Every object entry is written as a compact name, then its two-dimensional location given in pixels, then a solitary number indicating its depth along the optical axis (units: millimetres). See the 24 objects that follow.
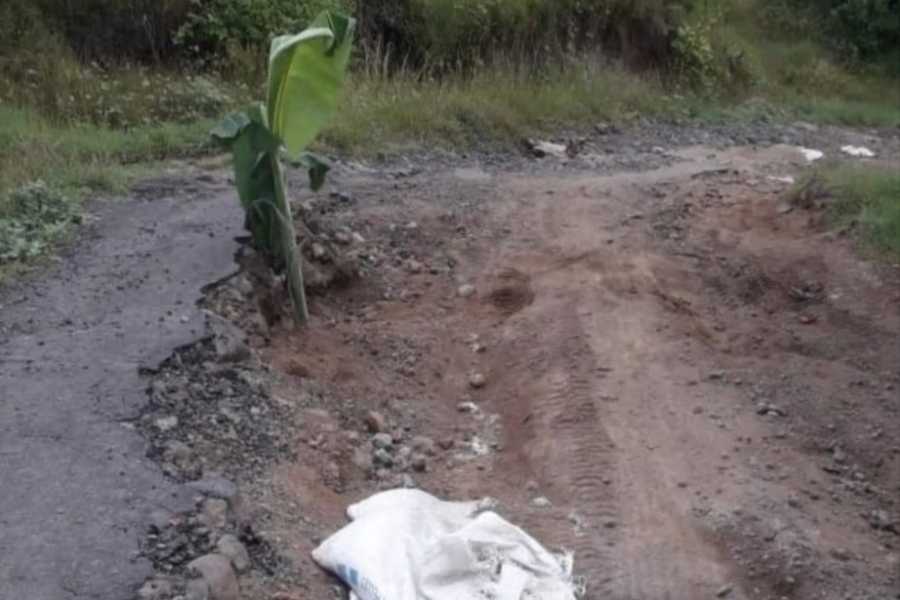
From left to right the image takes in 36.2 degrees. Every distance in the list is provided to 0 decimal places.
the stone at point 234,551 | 4316
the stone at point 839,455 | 6195
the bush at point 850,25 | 15391
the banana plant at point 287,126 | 6129
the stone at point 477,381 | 6602
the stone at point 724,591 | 4918
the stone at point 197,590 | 4023
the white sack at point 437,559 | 4438
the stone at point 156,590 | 3984
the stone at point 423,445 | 5832
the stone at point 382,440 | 5805
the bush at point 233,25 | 10984
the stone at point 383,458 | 5656
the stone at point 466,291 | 7504
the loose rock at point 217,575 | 4125
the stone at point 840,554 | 5332
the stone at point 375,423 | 5926
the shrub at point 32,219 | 6773
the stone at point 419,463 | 5660
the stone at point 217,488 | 4637
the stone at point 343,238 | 7656
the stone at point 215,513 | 4465
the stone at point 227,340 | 5809
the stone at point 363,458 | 5547
